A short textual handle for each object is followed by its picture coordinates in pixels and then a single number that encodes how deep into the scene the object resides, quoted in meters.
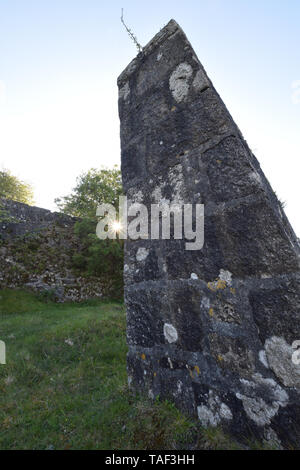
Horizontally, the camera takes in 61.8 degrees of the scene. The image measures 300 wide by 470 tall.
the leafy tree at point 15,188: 27.55
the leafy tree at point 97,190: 14.65
